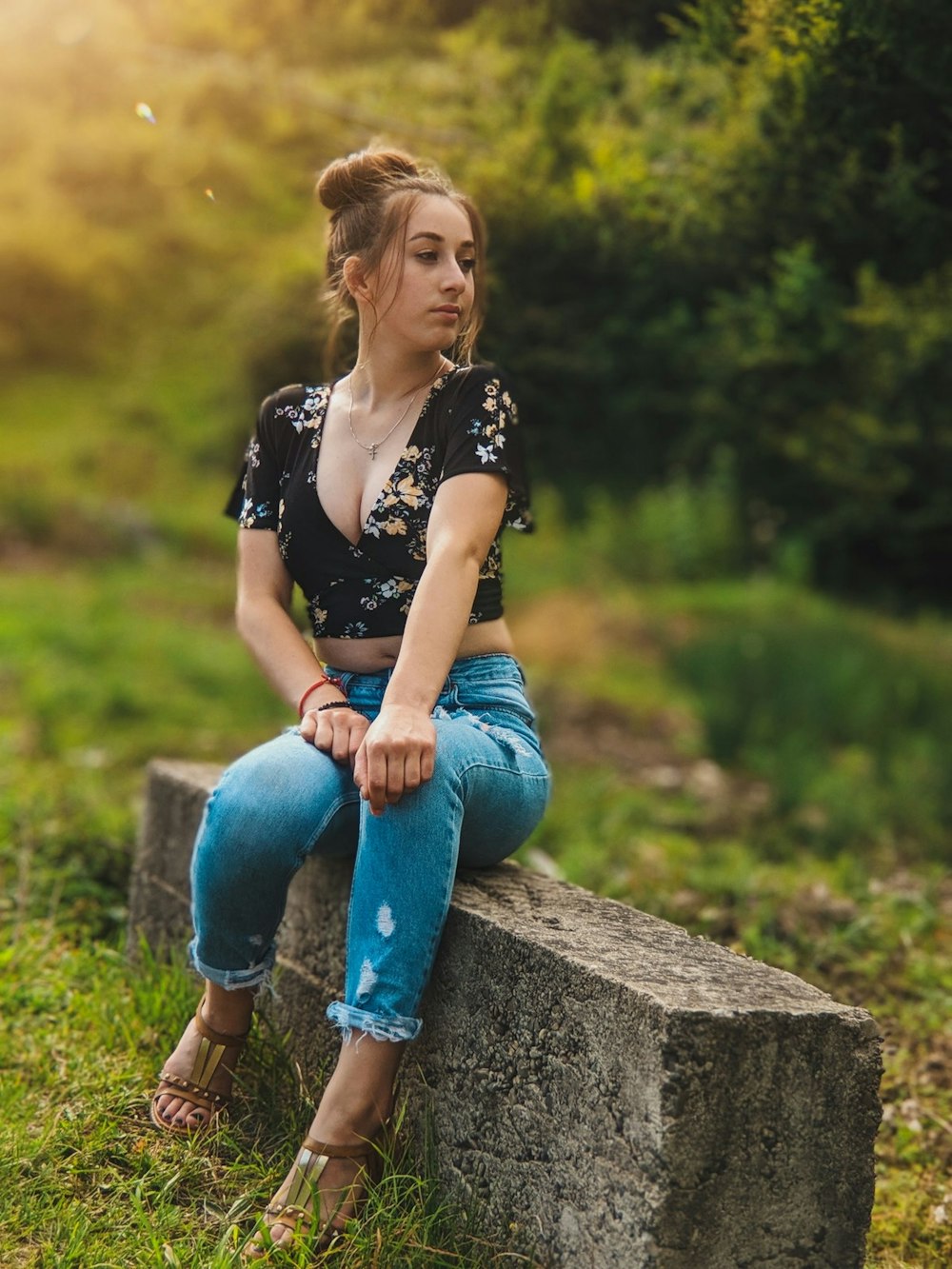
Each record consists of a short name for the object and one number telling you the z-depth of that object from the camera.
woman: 1.86
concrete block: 1.58
